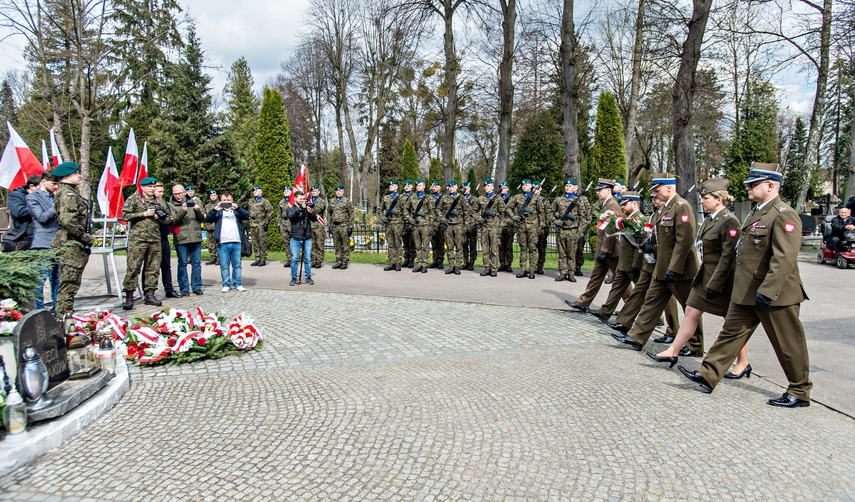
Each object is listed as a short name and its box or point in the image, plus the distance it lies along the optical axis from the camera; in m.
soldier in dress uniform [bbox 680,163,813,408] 4.67
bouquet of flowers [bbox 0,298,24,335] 4.27
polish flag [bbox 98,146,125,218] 9.75
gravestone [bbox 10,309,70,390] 4.09
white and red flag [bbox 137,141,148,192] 10.30
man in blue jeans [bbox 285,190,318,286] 11.07
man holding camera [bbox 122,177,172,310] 8.98
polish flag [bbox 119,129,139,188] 9.86
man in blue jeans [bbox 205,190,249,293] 10.21
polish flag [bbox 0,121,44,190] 9.02
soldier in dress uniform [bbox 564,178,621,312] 8.22
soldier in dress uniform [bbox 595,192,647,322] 7.45
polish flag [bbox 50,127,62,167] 9.66
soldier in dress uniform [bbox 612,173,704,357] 6.16
